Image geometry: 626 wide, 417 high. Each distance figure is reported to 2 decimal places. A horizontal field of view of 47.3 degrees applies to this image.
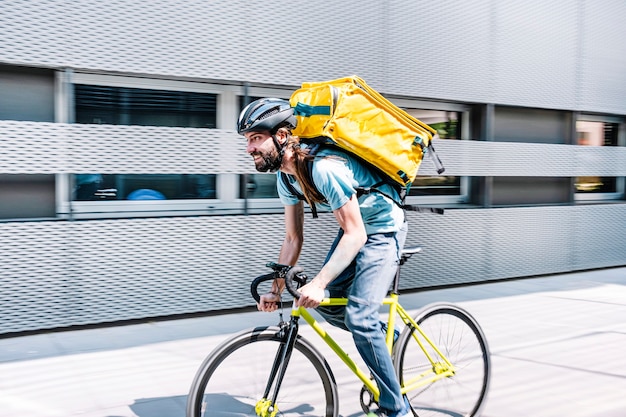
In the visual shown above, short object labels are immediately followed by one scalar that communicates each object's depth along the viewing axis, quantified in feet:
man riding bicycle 10.32
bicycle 10.16
